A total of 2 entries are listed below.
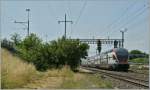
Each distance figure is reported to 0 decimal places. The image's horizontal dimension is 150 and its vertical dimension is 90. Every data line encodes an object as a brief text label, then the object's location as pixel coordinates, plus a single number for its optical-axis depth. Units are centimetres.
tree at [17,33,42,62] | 4372
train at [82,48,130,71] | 5112
